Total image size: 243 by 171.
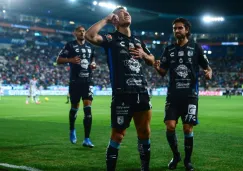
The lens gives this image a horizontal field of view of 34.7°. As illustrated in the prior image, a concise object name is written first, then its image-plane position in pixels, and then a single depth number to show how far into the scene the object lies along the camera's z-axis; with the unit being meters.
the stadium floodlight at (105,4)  57.09
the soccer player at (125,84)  5.43
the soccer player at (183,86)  6.70
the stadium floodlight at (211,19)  72.75
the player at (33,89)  30.19
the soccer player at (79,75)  9.28
